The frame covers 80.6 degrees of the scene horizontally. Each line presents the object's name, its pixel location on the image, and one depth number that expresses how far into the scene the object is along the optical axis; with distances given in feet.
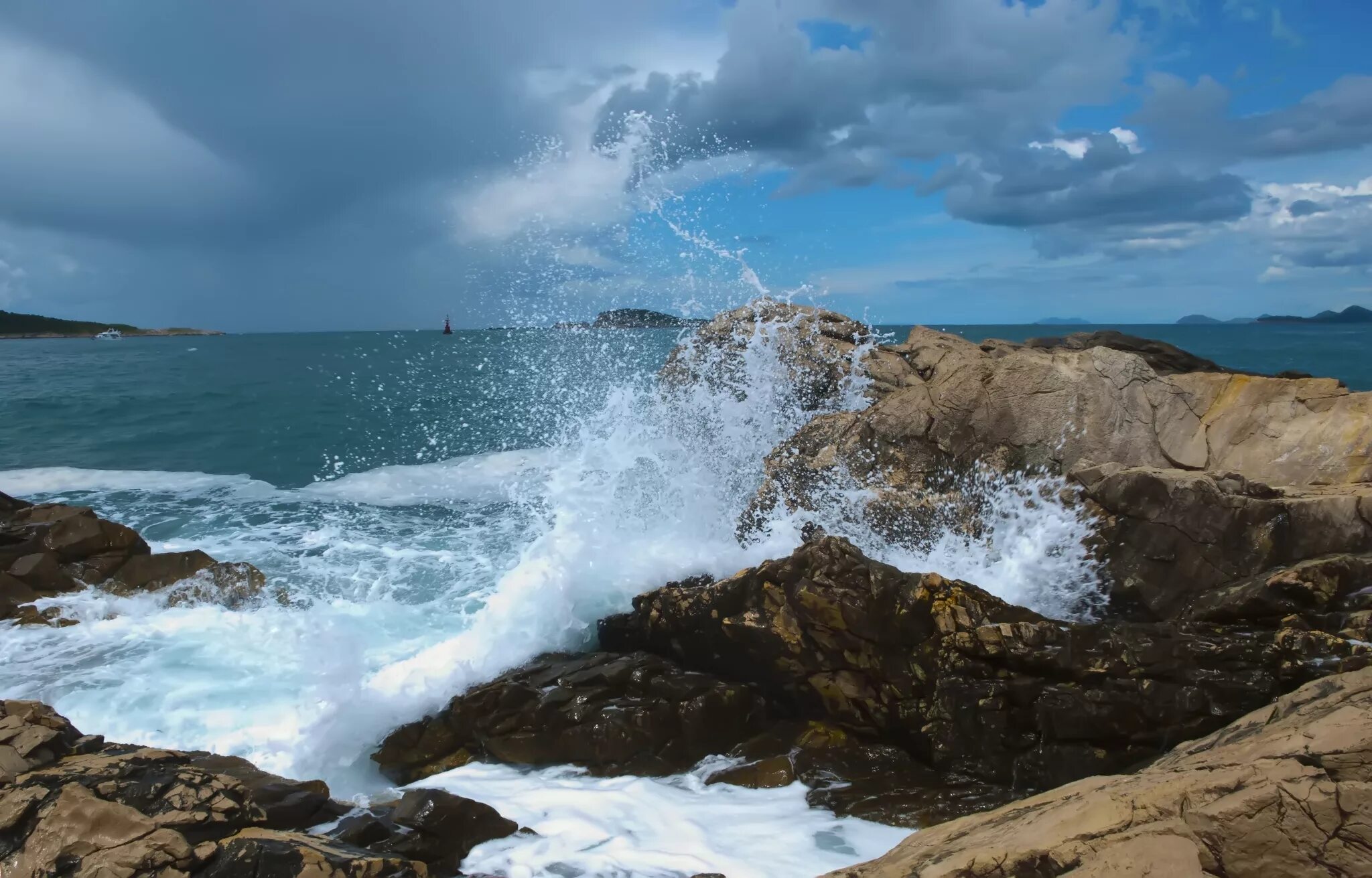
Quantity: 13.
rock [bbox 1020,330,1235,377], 41.09
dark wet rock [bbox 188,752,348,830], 13.74
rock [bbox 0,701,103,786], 12.98
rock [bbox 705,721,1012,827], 16.65
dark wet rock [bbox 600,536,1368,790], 16.57
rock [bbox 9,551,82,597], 28.35
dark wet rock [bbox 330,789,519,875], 13.61
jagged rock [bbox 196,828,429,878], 11.44
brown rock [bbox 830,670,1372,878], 9.04
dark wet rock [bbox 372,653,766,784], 19.12
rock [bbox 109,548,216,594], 29.43
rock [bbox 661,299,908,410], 37.40
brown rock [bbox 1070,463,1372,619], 18.72
